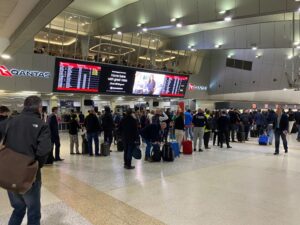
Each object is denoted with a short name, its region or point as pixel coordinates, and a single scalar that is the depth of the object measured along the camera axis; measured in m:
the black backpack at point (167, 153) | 7.82
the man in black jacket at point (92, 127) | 8.60
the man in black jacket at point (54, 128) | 7.59
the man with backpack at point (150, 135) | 7.95
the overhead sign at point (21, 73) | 12.73
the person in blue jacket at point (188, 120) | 10.49
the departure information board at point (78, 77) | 14.07
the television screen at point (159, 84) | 17.08
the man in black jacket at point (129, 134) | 6.81
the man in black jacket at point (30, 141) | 2.44
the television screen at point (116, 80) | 15.46
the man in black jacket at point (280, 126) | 9.14
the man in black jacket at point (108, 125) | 9.30
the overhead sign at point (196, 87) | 22.05
